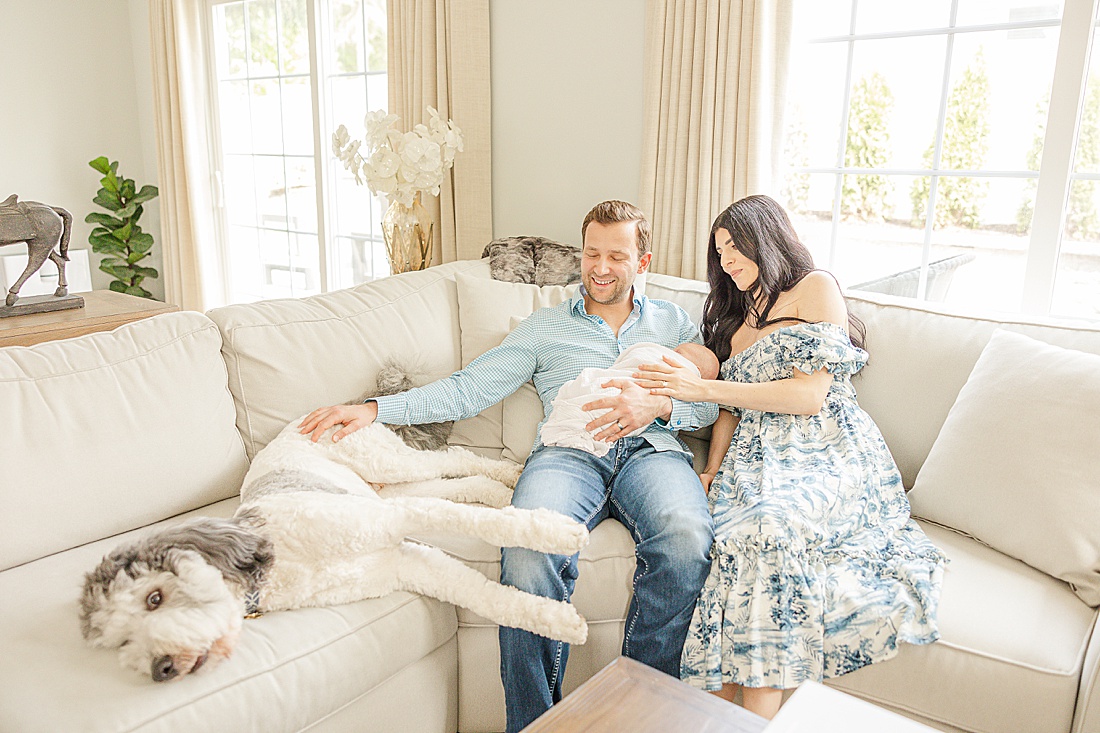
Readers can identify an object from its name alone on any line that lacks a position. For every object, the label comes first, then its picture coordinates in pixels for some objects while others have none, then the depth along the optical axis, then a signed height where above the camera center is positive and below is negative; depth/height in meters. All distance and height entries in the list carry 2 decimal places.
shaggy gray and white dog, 1.30 -0.72
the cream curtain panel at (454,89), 3.29 +0.29
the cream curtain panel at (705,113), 2.55 +0.17
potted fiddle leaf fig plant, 4.57 -0.44
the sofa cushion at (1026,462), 1.66 -0.62
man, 1.62 -0.70
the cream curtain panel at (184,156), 4.55 -0.01
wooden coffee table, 1.19 -0.80
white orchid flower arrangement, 2.94 +0.01
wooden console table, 2.67 -0.57
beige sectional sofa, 1.40 -0.80
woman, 1.54 -0.70
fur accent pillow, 2.67 -0.33
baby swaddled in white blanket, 1.98 -0.56
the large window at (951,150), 2.31 +0.06
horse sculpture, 2.70 -0.26
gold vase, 3.14 -0.29
